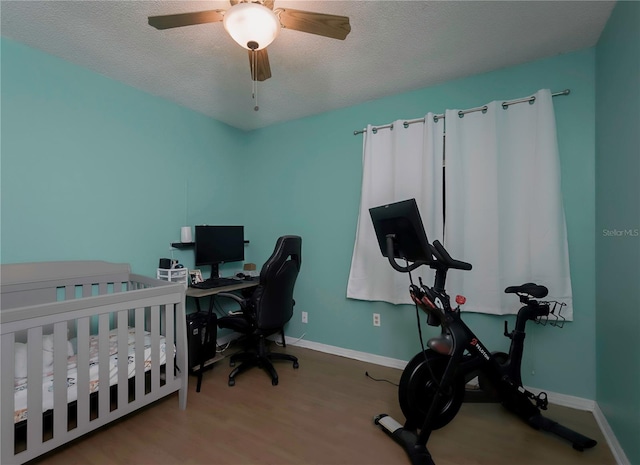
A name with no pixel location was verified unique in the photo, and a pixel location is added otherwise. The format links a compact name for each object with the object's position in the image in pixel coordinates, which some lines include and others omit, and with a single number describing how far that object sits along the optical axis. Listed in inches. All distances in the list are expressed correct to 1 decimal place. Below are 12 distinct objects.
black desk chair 85.8
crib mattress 53.1
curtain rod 76.8
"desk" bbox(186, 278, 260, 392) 85.8
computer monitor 105.5
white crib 51.5
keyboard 96.3
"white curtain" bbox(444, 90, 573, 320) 75.0
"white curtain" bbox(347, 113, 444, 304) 89.6
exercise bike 58.2
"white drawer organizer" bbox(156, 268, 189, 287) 96.0
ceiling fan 50.2
